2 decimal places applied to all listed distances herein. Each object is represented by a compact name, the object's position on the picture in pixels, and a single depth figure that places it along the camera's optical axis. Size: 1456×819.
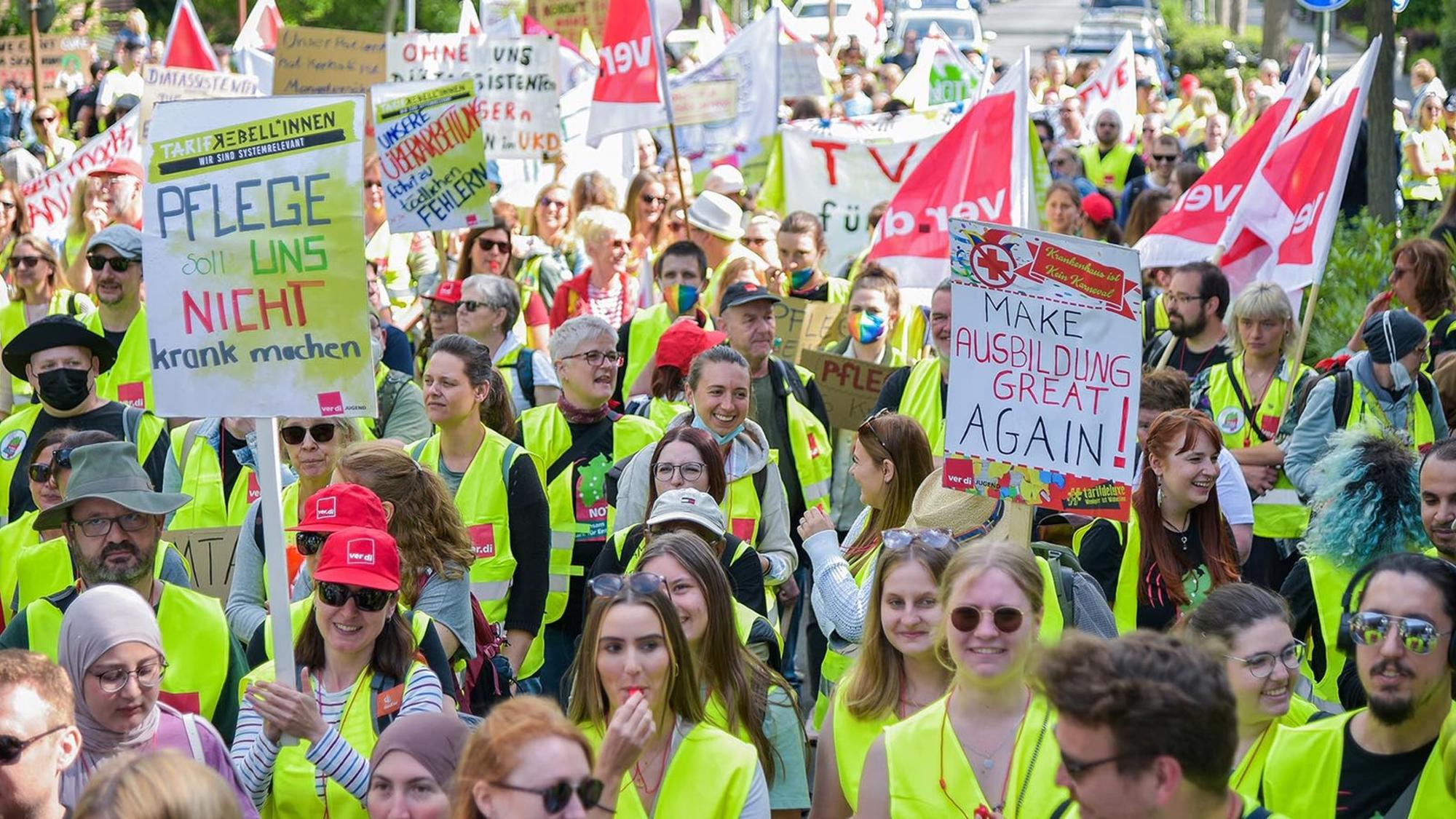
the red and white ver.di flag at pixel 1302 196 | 17.77
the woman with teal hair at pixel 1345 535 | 11.38
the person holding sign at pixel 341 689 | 9.24
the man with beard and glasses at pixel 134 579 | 10.49
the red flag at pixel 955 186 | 20.38
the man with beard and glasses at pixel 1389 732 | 8.68
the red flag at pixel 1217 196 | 19.35
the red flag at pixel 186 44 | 31.87
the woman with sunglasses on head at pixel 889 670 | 10.06
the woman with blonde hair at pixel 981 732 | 8.78
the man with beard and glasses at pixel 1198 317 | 17.60
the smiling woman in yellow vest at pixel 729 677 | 10.32
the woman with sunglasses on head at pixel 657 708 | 9.14
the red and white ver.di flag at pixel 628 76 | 25.41
